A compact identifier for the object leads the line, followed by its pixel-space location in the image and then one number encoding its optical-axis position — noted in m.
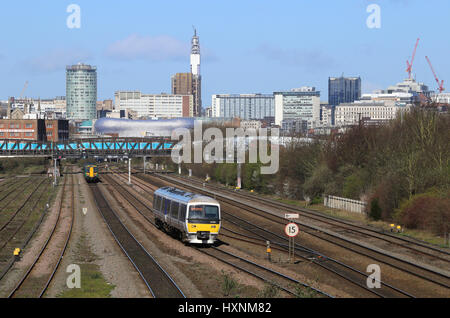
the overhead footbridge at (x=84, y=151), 103.88
